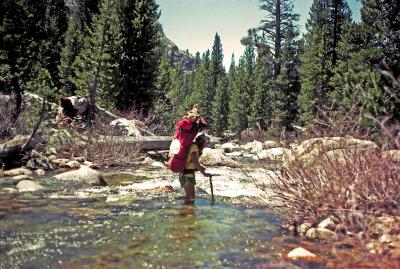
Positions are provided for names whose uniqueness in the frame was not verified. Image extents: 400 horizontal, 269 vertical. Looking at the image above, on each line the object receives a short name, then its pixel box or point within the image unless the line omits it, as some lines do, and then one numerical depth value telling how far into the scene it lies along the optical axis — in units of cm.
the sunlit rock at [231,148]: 3247
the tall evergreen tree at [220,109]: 6781
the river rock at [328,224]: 653
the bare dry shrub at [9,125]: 1698
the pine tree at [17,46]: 2230
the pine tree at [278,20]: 4038
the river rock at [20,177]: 1175
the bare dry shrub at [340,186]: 572
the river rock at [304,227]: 675
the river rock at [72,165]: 1471
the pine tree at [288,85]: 4000
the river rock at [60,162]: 1473
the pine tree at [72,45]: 4478
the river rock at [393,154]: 563
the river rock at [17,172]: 1248
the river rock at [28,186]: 1044
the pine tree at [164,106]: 3230
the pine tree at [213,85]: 7341
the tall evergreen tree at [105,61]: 2992
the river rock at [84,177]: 1163
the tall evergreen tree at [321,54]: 3750
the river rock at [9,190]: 995
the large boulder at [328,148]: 641
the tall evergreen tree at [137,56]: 3147
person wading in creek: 922
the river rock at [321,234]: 633
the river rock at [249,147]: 3458
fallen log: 1705
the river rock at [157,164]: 1684
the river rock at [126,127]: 2234
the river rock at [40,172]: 1295
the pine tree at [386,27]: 2153
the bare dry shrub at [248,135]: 4444
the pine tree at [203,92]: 7507
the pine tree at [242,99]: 5841
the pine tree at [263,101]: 5025
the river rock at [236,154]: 2738
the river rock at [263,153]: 2455
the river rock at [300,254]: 551
